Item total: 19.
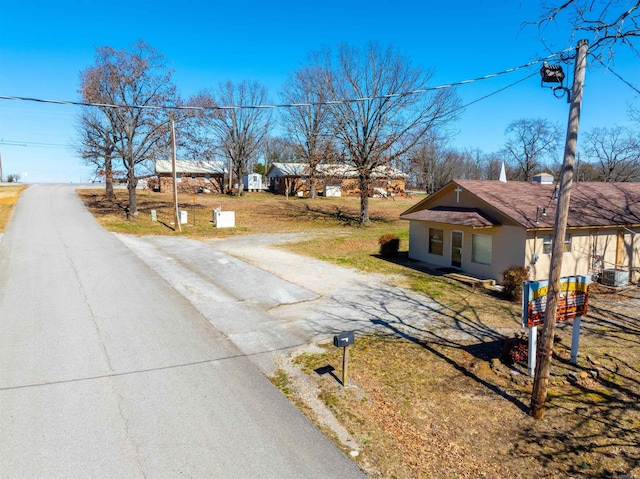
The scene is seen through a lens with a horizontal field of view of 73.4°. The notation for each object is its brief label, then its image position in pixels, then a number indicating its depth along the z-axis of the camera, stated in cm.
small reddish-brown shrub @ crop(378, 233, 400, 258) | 2022
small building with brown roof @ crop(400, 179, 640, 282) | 1538
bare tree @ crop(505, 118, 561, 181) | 5469
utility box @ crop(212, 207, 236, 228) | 2941
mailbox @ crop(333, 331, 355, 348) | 686
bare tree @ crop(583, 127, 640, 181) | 4104
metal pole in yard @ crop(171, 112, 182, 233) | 2534
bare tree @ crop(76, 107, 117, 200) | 2824
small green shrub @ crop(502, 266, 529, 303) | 1312
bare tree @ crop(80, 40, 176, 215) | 2731
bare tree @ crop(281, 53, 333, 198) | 3091
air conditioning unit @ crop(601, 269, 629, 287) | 1561
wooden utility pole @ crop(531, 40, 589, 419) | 604
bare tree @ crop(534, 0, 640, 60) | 698
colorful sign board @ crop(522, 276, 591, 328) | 730
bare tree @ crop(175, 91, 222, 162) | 2867
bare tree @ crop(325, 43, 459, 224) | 3041
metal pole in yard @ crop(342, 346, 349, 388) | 723
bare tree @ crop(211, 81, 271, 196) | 5247
